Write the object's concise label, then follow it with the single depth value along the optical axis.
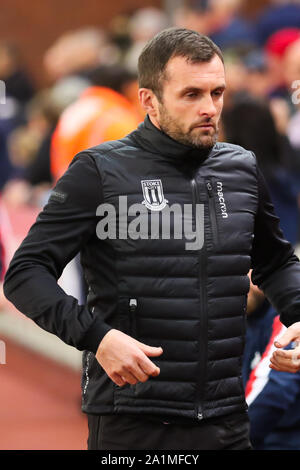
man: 5.32
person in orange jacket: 10.36
